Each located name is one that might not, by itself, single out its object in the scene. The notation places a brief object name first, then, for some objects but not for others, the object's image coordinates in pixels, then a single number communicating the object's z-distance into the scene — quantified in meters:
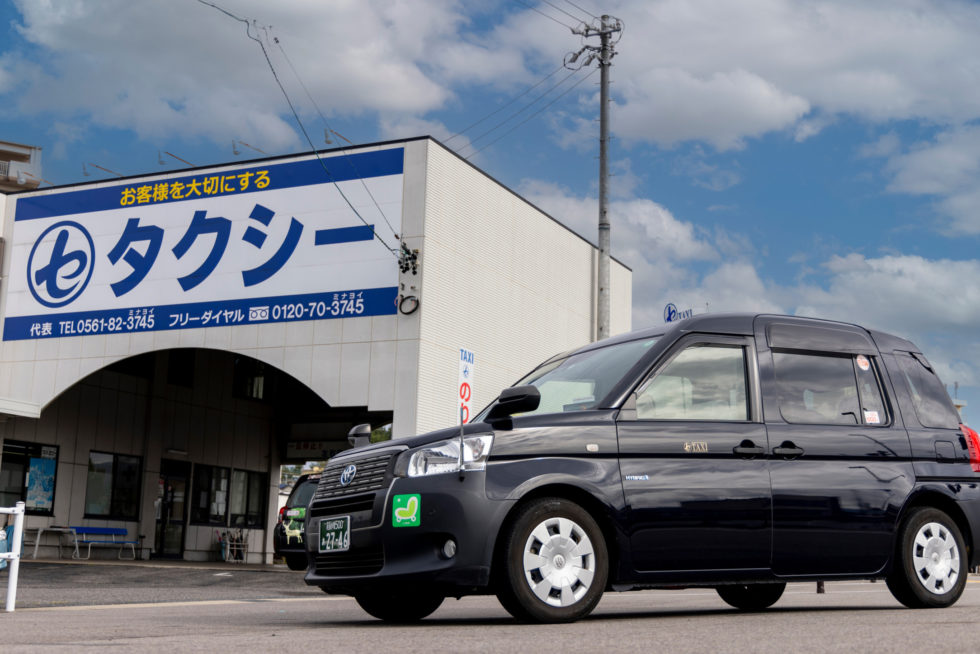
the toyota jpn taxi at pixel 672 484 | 6.82
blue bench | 28.47
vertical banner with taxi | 18.91
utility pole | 29.55
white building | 22.83
